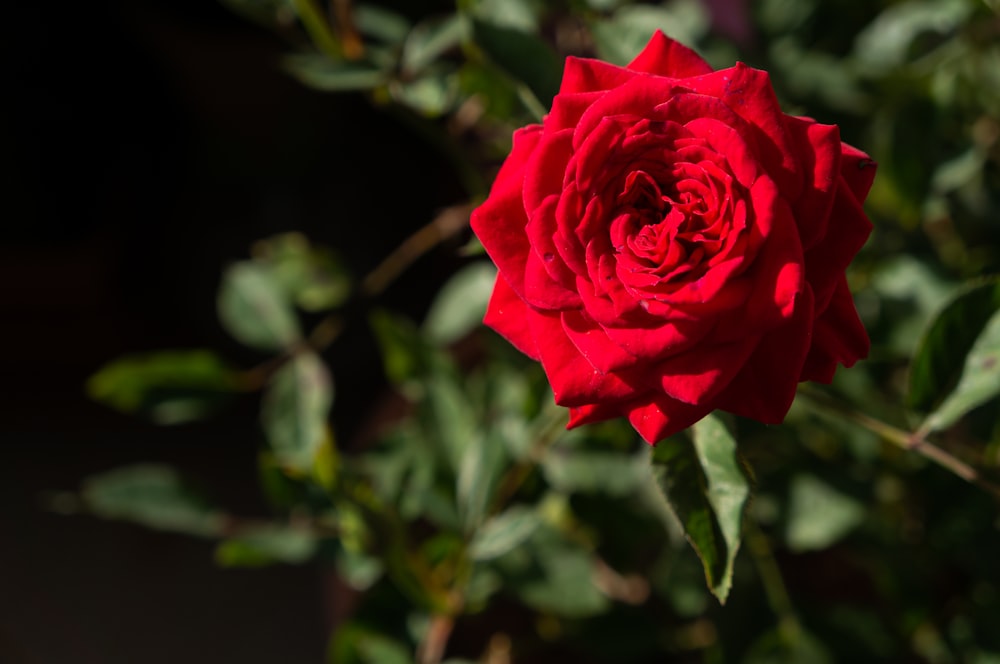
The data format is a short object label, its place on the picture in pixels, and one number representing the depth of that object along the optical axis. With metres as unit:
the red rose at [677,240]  0.51
